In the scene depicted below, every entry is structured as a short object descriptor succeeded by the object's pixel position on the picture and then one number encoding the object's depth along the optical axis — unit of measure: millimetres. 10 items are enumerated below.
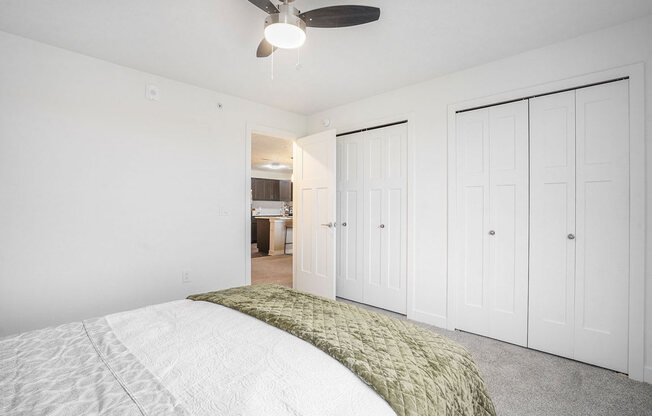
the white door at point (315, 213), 3572
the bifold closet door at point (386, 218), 3285
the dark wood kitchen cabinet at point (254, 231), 9202
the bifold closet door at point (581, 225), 2127
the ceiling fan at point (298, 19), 1649
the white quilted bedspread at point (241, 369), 827
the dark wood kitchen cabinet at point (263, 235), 7272
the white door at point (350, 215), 3688
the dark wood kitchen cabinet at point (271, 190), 9695
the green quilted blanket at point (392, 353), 919
